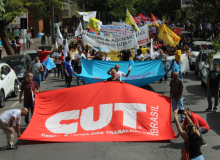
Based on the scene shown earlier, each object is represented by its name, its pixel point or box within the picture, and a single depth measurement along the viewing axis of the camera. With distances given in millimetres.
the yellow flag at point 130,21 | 18281
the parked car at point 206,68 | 14945
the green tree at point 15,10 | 20812
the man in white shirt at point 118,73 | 12541
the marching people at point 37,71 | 13438
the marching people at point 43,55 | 18091
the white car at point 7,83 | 13280
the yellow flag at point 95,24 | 19906
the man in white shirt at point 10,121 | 8019
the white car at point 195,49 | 22228
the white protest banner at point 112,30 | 19828
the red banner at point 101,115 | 8477
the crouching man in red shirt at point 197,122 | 7133
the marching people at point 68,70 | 14766
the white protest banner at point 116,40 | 16859
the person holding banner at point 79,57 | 16703
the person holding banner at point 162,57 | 17419
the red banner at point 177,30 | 25172
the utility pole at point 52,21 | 27172
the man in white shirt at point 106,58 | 17816
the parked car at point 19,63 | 17234
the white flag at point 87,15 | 22830
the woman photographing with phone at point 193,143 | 5797
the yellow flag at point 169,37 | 17797
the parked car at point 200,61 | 18416
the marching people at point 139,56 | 18217
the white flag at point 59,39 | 22578
